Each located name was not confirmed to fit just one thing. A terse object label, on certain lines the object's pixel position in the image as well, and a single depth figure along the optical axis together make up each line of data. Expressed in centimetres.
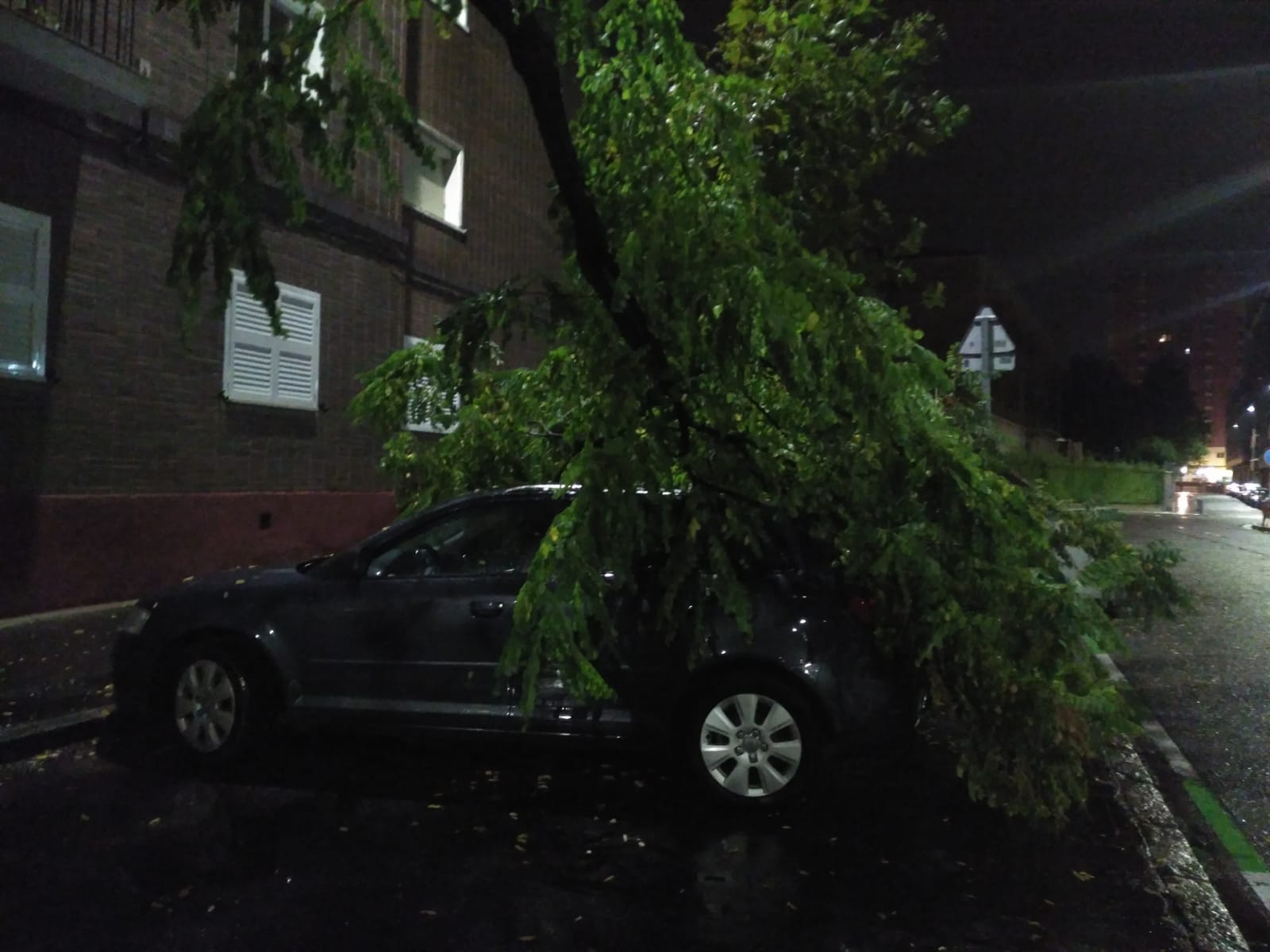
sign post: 1044
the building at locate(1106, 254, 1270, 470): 15938
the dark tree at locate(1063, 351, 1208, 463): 6425
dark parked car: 522
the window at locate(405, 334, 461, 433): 768
